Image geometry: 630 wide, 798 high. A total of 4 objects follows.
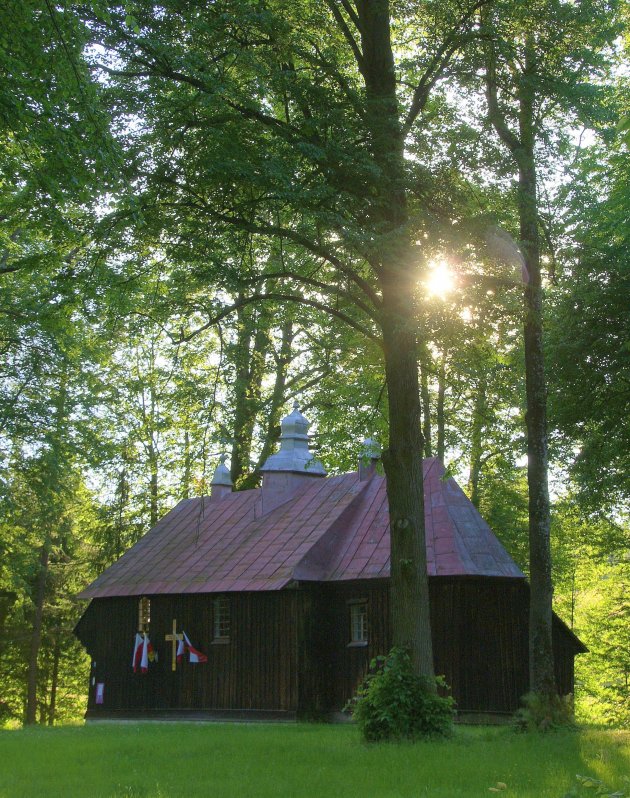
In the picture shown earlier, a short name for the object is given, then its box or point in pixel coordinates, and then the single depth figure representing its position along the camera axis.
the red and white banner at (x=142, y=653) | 25.47
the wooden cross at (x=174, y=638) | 24.67
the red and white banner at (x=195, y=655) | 24.11
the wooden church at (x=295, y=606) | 20.41
